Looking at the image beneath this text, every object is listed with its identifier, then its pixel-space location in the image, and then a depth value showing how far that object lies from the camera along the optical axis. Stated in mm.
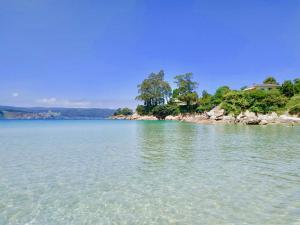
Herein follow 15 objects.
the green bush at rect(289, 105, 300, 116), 50219
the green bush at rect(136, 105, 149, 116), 105394
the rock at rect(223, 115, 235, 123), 55997
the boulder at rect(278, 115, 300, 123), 47519
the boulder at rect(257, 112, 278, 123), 49812
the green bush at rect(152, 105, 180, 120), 95625
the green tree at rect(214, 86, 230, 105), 71800
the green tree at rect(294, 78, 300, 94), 60231
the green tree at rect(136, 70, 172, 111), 102688
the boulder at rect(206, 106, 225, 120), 58688
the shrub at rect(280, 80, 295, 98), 60281
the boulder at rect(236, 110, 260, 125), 49375
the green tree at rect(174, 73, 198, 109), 92938
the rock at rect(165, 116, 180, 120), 90400
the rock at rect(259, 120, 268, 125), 47434
